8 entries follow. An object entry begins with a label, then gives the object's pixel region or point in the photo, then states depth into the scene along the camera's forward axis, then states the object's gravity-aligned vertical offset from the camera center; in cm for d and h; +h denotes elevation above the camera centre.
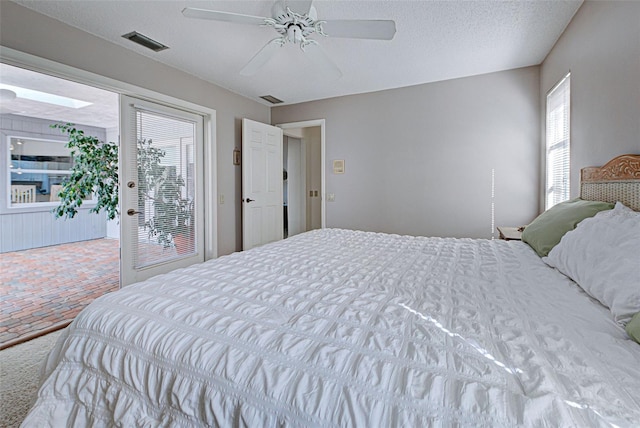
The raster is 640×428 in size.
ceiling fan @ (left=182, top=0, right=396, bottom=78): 181 +114
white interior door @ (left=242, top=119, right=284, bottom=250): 407 +24
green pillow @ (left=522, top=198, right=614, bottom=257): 167 -13
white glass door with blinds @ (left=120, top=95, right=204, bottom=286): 294 +13
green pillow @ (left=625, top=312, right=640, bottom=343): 80 -35
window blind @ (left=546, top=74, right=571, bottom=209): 257 +54
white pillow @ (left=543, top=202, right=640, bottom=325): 95 -23
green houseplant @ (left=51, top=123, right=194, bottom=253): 313 +15
